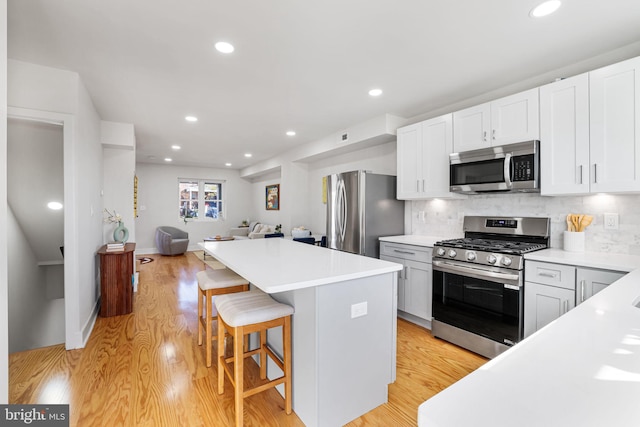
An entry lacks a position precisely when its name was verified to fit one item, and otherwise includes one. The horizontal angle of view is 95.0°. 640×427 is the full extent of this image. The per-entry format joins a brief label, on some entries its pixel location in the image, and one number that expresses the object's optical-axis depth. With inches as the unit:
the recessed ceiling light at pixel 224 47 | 85.9
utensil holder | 95.0
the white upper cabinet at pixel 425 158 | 123.4
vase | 152.5
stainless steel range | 91.8
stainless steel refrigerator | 140.6
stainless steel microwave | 96.7
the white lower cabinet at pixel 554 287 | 77.7
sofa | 281.4
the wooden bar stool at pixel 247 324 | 64.1
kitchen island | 62.4
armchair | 287.4
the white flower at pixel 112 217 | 157.1
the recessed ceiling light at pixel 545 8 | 68.0
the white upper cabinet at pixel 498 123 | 97.7
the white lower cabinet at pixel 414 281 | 118.5
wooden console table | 132.1
